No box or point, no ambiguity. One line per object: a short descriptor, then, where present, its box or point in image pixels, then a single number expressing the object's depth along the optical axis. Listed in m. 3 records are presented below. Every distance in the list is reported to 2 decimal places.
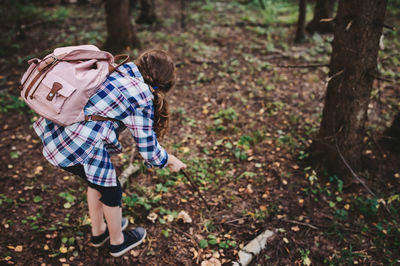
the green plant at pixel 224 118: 4.57
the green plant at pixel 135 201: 3.22
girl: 1.91
